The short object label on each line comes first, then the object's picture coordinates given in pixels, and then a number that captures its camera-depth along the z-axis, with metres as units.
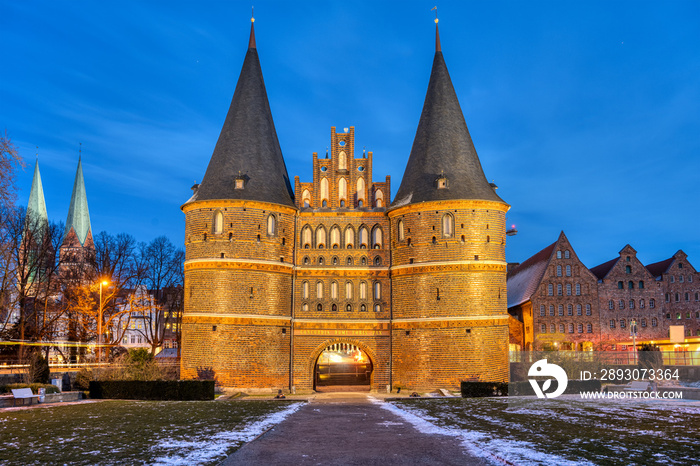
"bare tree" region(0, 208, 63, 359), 46.41
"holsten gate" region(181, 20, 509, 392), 37.50
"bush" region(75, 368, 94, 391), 33.38
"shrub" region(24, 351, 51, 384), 31.41
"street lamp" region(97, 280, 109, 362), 37.52
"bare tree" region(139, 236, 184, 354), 61.97
